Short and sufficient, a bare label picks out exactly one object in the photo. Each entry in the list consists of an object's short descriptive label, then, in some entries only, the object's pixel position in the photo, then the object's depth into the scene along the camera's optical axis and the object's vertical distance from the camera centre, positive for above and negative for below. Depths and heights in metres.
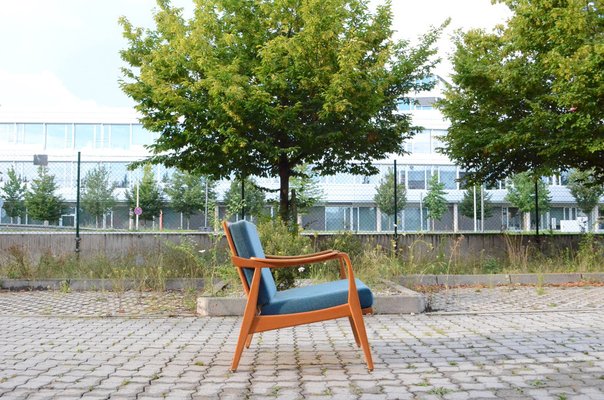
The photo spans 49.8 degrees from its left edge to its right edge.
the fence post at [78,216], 13.80 +0.18
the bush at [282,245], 9.06 -0.31
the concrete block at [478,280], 11.85 -1.00
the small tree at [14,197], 15.59 +0.66
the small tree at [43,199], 16.30 +0.68
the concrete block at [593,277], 12.16 -0.97
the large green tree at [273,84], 12.94 +2.89
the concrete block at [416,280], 10.79 -0.96
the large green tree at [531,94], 12.91 +2.89
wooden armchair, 4.65 -0.58
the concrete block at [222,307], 8.02 -1.02
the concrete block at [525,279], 11.97 -0.99
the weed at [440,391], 3.92 -1.02
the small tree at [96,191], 15.37 +0.83
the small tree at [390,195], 15.59 +0.72
